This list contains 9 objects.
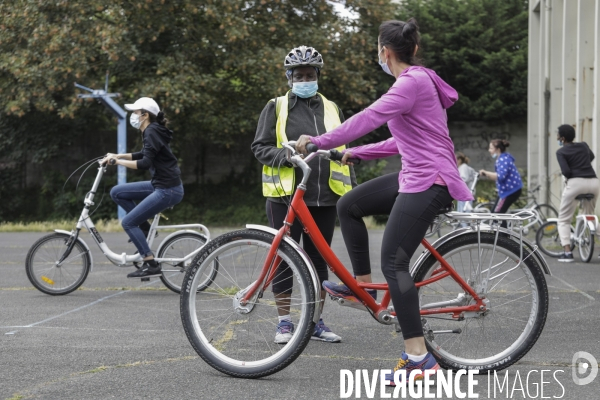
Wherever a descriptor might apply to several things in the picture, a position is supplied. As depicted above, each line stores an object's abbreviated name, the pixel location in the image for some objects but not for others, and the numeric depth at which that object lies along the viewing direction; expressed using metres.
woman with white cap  9.12
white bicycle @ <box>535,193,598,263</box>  12.89
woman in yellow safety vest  6.24
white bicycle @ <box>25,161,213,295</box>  9.43
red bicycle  5.26
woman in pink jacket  5.08
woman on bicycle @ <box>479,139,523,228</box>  15.70
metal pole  23.41
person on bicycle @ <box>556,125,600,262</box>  12.95
